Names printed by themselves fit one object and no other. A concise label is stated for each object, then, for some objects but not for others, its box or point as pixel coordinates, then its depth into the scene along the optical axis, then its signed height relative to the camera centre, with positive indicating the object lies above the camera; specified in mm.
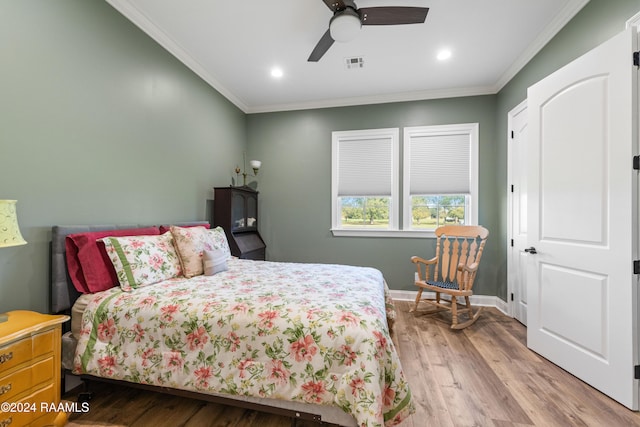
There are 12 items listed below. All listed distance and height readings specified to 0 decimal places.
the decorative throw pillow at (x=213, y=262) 2230 -416
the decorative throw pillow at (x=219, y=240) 2587 -262
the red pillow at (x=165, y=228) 2440 -132
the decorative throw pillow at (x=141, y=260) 1815 -340
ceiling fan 1895 +1490
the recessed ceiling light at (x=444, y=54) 2783 +1758
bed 1298 -683
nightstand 1209 -777
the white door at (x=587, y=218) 1651 -5
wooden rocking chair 2918 -636
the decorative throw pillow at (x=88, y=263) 1749 -338
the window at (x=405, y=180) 3654 +518
